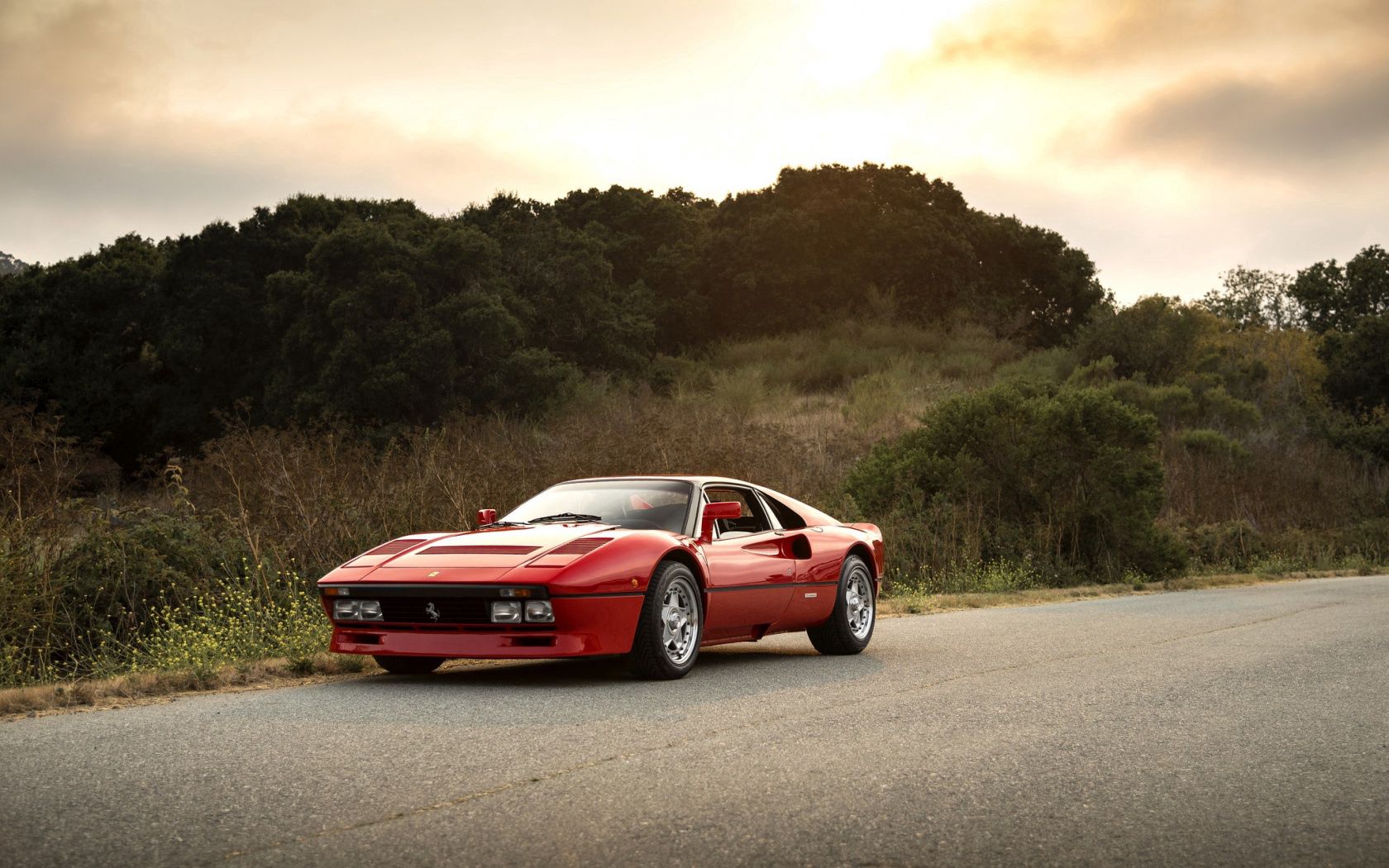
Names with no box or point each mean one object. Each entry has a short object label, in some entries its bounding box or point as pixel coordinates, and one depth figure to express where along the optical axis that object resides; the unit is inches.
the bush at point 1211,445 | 1669.5
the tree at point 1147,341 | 2054.6
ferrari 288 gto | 357.4
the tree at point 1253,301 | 3602.4
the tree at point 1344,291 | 3405.5
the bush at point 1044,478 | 1019.3
